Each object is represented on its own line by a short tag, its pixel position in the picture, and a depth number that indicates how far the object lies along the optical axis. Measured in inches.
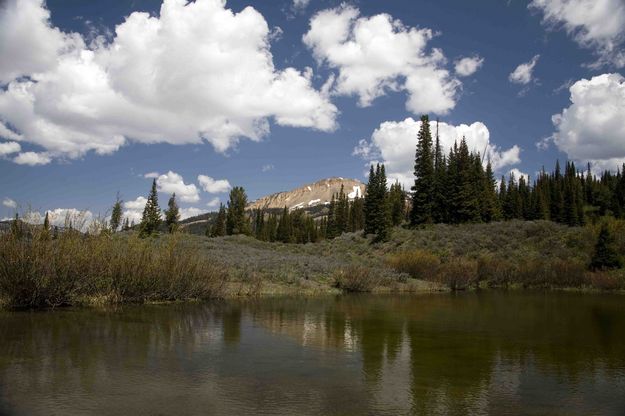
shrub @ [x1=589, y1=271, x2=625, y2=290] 1477.6
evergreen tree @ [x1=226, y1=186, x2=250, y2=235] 3595.0
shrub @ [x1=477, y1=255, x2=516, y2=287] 1584.6
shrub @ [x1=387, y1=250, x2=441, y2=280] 1516.2
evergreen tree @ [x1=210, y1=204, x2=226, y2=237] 4237.2
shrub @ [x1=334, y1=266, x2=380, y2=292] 1227.9
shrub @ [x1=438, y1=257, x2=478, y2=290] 1448.1
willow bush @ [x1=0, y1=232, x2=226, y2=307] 639.1
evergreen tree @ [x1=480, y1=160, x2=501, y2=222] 2696.9
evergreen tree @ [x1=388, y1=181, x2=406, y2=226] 3612.2
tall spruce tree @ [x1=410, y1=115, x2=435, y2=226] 2493.8
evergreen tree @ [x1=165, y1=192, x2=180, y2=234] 3467.0
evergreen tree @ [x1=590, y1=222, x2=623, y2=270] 1651.1
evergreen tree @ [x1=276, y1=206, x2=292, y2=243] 4621.1
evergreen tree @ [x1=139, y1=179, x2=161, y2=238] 3284.9
